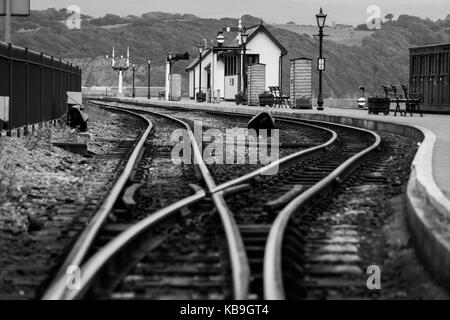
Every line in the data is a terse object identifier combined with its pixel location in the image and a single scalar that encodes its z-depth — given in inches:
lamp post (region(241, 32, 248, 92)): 2281.0
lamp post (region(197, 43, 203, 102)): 2819.9
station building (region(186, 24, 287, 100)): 3137.3
